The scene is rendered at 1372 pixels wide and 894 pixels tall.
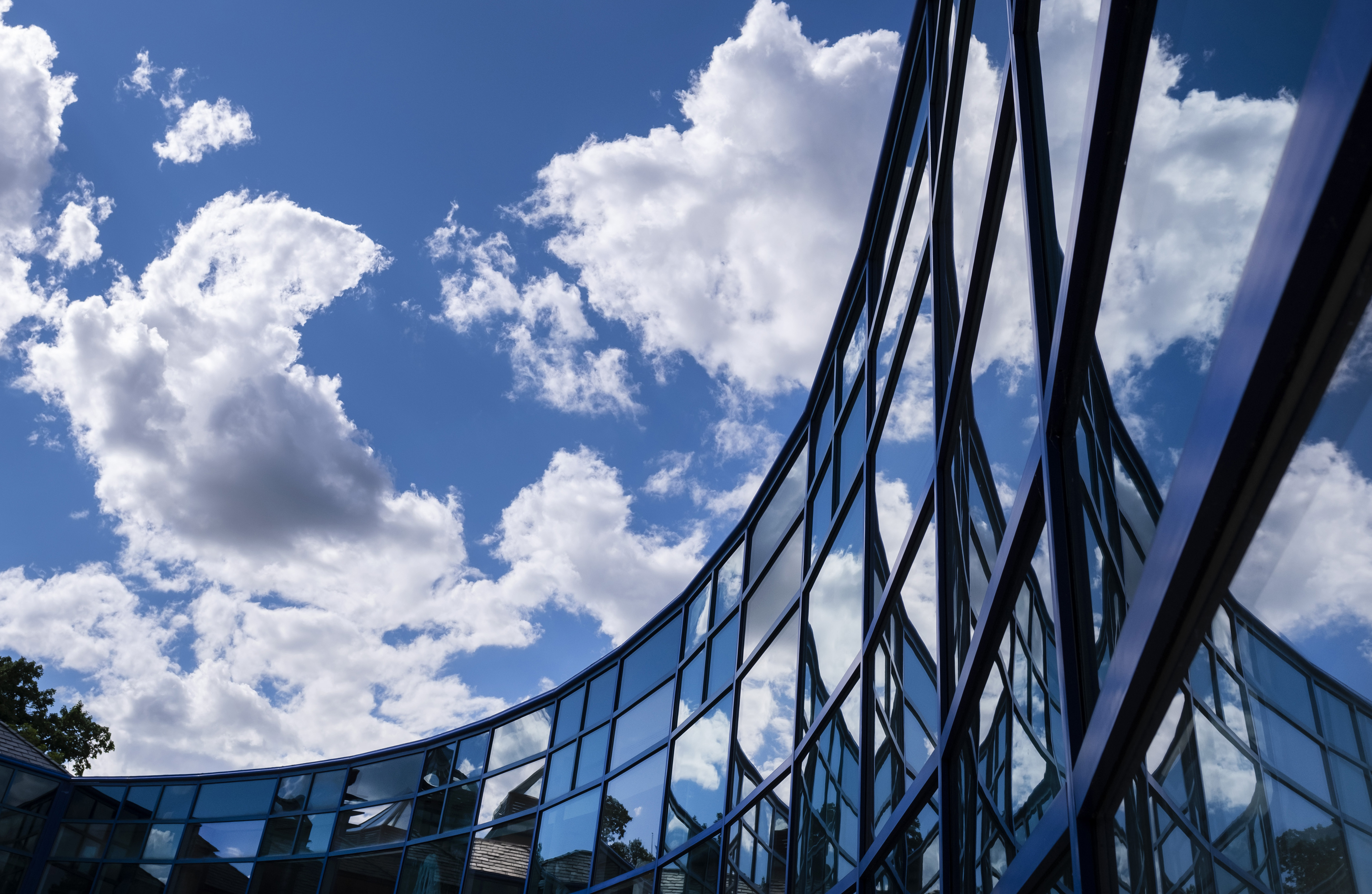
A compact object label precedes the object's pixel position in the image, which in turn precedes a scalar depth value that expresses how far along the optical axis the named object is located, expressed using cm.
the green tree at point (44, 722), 3884
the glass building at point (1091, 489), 214
